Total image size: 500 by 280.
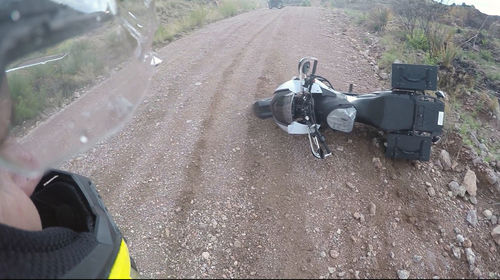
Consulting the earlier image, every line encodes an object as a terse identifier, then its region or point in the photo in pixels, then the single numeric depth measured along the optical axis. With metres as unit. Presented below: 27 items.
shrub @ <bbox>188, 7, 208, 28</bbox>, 9.78
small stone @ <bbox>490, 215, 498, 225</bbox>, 2.97
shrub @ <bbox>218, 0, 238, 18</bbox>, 12.74
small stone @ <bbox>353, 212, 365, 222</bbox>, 2.90
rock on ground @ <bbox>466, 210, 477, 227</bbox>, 2.94
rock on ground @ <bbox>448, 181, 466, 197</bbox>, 3.20
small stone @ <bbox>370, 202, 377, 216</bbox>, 2.96
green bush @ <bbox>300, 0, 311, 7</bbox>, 21.13
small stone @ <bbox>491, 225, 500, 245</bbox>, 2.81
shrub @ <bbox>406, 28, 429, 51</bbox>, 6.57
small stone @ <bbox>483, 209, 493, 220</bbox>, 3.02
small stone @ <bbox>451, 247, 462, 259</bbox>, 2.66
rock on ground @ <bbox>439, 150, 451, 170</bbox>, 3.47
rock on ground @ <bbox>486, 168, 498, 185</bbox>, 3.33
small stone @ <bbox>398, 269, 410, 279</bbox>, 2.47
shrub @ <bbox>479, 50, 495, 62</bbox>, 7.45
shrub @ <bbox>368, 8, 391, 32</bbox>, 8.03
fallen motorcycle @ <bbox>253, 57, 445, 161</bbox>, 3.29
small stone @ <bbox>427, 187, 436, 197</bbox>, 3.17
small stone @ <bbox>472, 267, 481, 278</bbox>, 2.54
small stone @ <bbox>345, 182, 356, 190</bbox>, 3.20
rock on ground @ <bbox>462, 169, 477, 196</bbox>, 3.24
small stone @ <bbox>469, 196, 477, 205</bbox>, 3.16
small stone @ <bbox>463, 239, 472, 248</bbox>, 2.73
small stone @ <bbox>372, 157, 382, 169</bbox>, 3.41
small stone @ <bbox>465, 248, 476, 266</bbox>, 2.61
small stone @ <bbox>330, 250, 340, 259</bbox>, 2.59
